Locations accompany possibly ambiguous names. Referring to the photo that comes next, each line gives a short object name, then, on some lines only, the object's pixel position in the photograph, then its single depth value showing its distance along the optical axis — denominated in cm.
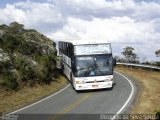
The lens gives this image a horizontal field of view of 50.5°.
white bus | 1367
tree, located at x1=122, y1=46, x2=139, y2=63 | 2782
